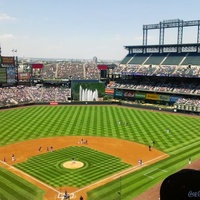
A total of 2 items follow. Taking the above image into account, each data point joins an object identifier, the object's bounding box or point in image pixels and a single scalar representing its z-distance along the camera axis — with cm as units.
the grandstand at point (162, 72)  9119
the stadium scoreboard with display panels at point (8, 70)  9736
